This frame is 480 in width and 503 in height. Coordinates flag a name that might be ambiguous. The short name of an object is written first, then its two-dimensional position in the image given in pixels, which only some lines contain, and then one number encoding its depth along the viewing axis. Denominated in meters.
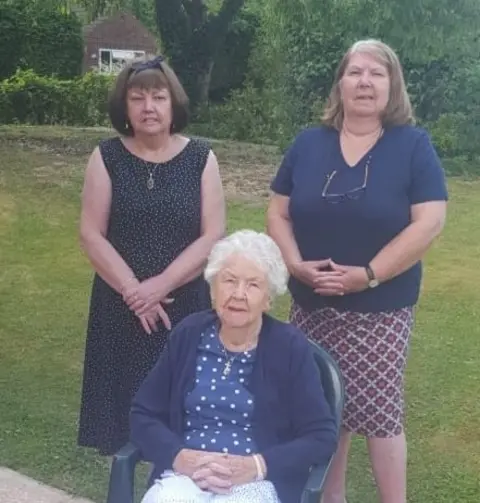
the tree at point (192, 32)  14.12
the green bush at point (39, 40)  18.59
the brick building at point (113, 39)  25.48
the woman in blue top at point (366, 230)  2.66
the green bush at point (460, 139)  11.97
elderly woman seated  2.28
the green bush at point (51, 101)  16.67
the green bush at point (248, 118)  14.41
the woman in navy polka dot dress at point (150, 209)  2.88
